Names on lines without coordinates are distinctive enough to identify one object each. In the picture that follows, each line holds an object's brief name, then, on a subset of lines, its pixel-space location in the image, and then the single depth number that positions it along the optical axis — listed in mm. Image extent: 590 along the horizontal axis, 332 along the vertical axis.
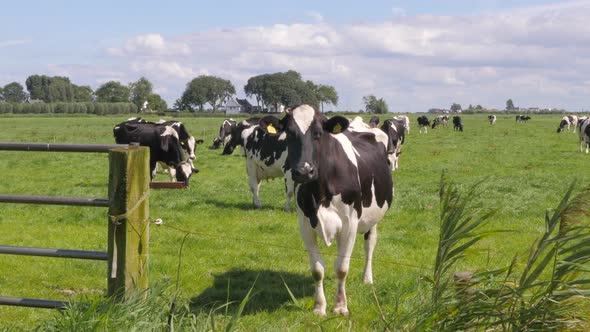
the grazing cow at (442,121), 66669
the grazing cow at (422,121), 58300
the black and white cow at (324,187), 6660
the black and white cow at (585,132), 30191
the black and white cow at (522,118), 84000
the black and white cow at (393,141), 21820
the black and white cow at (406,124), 52525
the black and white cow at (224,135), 33500
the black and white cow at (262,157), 13984
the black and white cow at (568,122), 54156
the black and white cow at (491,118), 78312
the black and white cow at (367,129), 8809
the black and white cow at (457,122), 59512
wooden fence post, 4605
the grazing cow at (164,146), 18047
